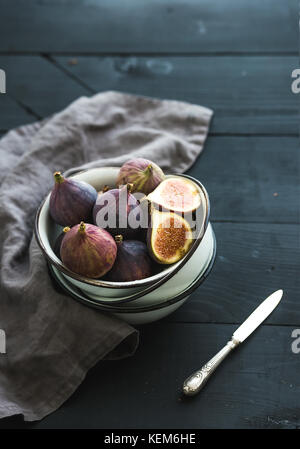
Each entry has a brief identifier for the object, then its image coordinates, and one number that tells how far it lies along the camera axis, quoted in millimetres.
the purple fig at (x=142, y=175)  878
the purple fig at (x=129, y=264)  818
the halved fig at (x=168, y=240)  826
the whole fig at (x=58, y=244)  865
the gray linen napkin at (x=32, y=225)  905
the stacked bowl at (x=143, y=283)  804
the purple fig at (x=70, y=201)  858
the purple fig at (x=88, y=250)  788
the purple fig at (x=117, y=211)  837
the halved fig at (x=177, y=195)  856
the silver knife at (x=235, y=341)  875
